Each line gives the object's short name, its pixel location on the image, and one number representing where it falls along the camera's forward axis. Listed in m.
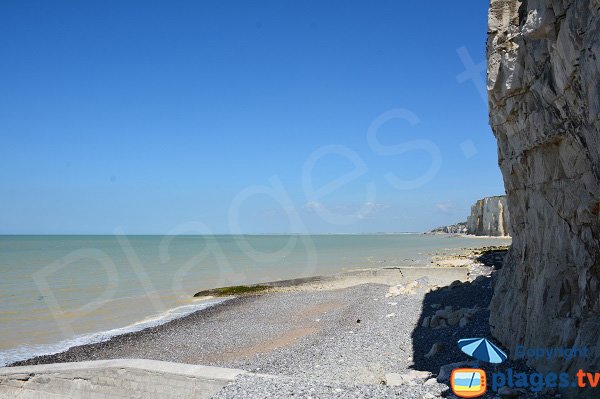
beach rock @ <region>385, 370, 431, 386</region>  7.73
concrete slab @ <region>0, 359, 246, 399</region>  8.28
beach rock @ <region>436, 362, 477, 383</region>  7.54
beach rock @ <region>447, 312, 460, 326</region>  12.17
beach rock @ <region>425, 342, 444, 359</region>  9.93
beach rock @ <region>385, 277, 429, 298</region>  20.41
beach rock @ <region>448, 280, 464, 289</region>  18.76
